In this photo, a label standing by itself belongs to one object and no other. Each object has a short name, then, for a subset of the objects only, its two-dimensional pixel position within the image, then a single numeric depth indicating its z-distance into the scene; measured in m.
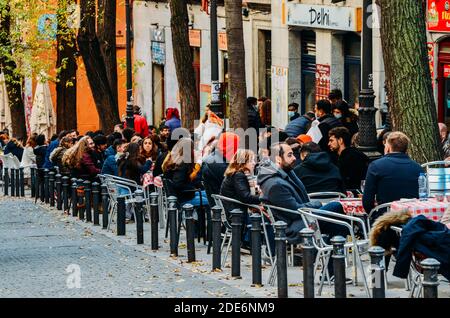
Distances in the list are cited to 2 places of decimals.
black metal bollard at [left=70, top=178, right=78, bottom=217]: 26.59
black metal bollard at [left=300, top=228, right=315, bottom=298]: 13.73
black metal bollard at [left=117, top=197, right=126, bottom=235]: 22.41
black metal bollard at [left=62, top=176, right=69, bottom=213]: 27.58
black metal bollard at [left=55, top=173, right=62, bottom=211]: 28.45
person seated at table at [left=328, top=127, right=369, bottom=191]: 19.23
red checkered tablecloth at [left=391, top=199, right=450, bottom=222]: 14.69
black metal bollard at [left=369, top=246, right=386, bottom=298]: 12.49
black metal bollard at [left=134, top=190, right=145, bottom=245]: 20.78
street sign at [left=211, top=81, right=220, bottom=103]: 30.47
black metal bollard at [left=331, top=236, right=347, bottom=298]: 13.04
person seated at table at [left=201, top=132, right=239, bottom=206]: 19.27
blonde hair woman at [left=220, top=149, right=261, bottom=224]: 17.73
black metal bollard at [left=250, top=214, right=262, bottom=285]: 15.78
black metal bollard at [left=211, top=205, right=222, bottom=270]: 17.22
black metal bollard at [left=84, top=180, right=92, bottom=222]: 25.22
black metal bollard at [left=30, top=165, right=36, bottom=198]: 33.75
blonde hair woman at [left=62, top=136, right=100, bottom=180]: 27.06
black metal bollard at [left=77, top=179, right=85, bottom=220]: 26.38
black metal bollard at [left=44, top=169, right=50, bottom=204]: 30.52
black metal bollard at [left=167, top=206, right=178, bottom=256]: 18.88
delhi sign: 35.53
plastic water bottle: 15.57
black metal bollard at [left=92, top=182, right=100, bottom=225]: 24.69
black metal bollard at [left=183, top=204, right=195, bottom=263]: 18.06
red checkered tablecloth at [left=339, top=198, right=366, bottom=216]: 16.58
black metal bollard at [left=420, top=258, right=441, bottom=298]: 11.57
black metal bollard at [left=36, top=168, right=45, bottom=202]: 32.09
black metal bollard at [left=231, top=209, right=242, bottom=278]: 16.45
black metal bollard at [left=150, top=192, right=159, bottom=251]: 20.11
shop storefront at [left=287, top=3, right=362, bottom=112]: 36.44
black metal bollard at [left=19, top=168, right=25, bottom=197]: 35.75
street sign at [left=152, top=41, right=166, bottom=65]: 51.56
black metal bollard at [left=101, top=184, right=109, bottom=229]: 23.92
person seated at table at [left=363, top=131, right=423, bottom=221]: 15.72
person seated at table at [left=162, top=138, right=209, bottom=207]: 20.73
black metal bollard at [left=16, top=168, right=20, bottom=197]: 36.06
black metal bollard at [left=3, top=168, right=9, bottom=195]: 37.41
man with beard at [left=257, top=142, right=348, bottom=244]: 15.77
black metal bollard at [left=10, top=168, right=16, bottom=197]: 36.41
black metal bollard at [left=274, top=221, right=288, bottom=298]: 14.60
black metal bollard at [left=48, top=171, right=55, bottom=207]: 29.41
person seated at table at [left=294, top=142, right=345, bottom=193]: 17.97
